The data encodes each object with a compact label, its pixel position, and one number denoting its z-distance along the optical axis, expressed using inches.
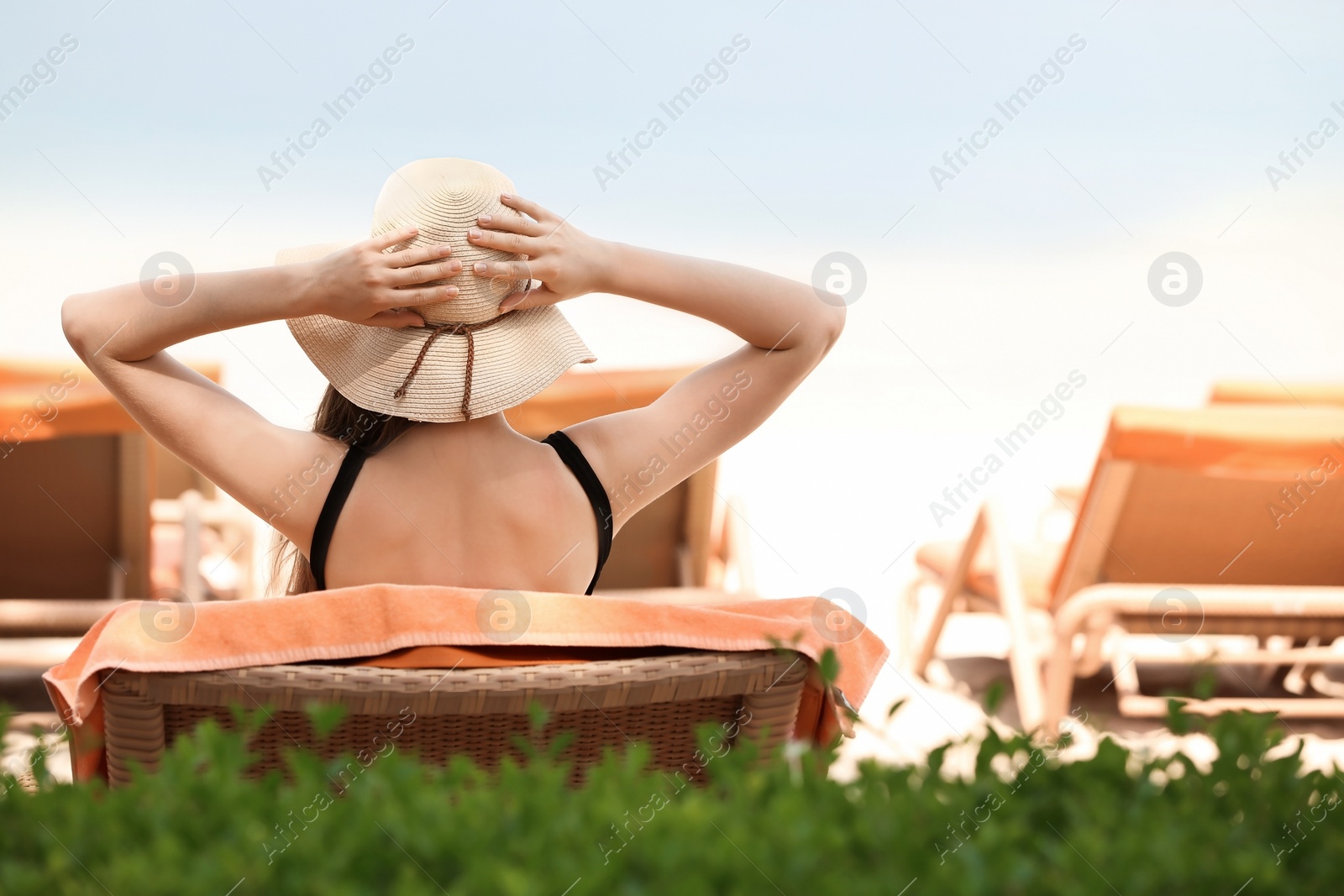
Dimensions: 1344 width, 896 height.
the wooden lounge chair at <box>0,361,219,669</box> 322.2
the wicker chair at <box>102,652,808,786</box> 257.1
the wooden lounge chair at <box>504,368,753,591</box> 365.9
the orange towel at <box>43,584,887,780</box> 257.2
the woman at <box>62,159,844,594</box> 265.9
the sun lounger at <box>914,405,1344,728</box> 339.4
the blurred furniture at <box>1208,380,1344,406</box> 479.3
